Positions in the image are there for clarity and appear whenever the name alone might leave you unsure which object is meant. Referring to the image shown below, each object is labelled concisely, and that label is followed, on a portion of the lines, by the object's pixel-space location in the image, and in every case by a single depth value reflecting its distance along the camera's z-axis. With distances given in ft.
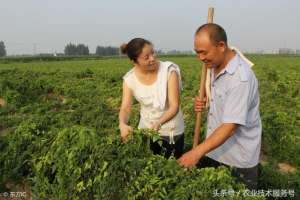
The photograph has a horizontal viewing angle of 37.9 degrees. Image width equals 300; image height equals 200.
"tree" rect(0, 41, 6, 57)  383.69
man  9.52
